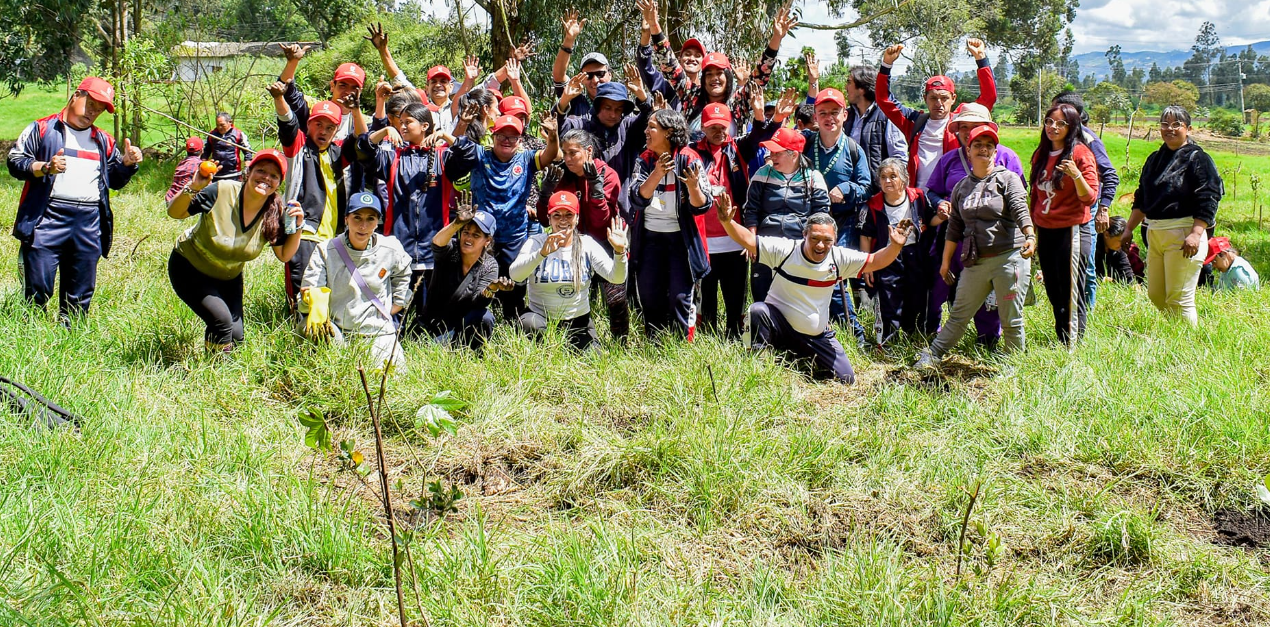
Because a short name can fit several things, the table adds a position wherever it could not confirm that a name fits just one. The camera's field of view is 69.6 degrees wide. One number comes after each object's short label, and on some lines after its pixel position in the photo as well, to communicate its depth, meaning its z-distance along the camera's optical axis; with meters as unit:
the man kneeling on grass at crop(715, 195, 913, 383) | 5.52
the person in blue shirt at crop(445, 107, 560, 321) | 5.89
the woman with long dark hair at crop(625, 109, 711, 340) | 5.78
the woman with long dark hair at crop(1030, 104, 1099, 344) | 5.64
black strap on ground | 3.99
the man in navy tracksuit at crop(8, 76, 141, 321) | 5.63
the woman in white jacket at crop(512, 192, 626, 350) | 5.59
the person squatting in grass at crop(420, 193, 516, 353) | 5.71
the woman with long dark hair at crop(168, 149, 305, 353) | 4.93
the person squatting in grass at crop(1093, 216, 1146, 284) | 8.02
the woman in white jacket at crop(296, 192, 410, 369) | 5.03
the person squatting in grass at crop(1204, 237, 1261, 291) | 7.82
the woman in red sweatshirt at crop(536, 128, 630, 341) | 5.82
